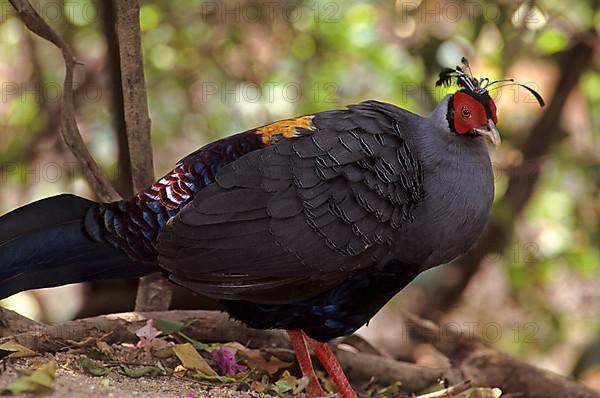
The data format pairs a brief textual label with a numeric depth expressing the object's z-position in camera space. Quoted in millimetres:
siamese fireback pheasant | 6723
